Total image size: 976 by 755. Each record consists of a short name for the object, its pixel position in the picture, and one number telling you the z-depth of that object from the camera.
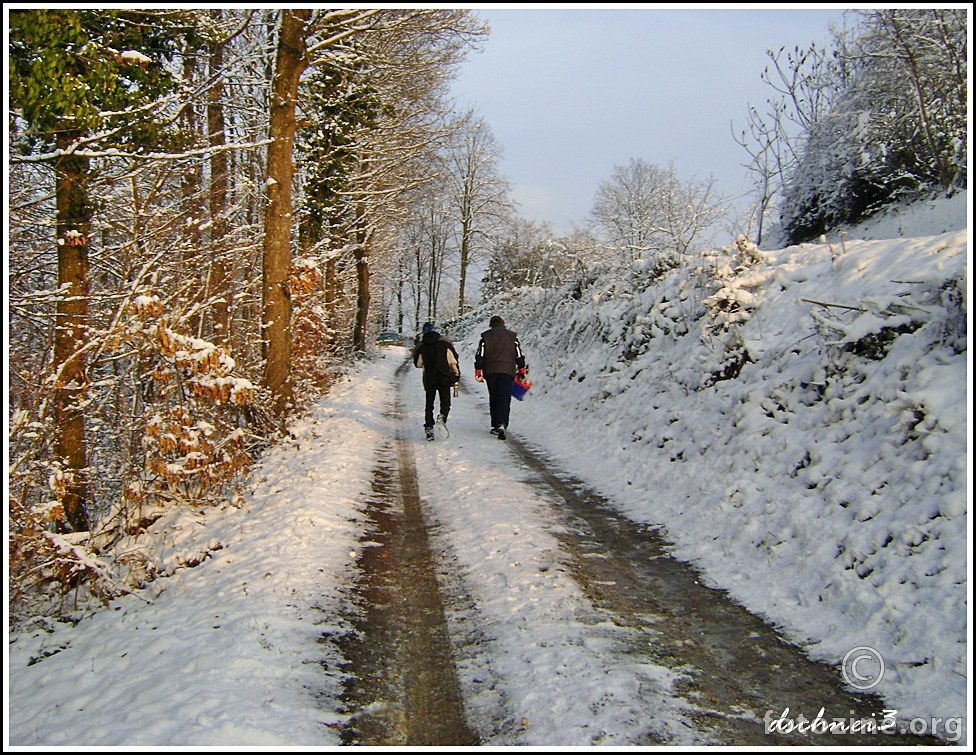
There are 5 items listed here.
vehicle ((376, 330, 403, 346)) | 49.75
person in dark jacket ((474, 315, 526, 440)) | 12.37
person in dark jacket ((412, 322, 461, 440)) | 12.59
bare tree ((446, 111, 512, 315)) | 45.22
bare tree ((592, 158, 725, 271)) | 25.10
